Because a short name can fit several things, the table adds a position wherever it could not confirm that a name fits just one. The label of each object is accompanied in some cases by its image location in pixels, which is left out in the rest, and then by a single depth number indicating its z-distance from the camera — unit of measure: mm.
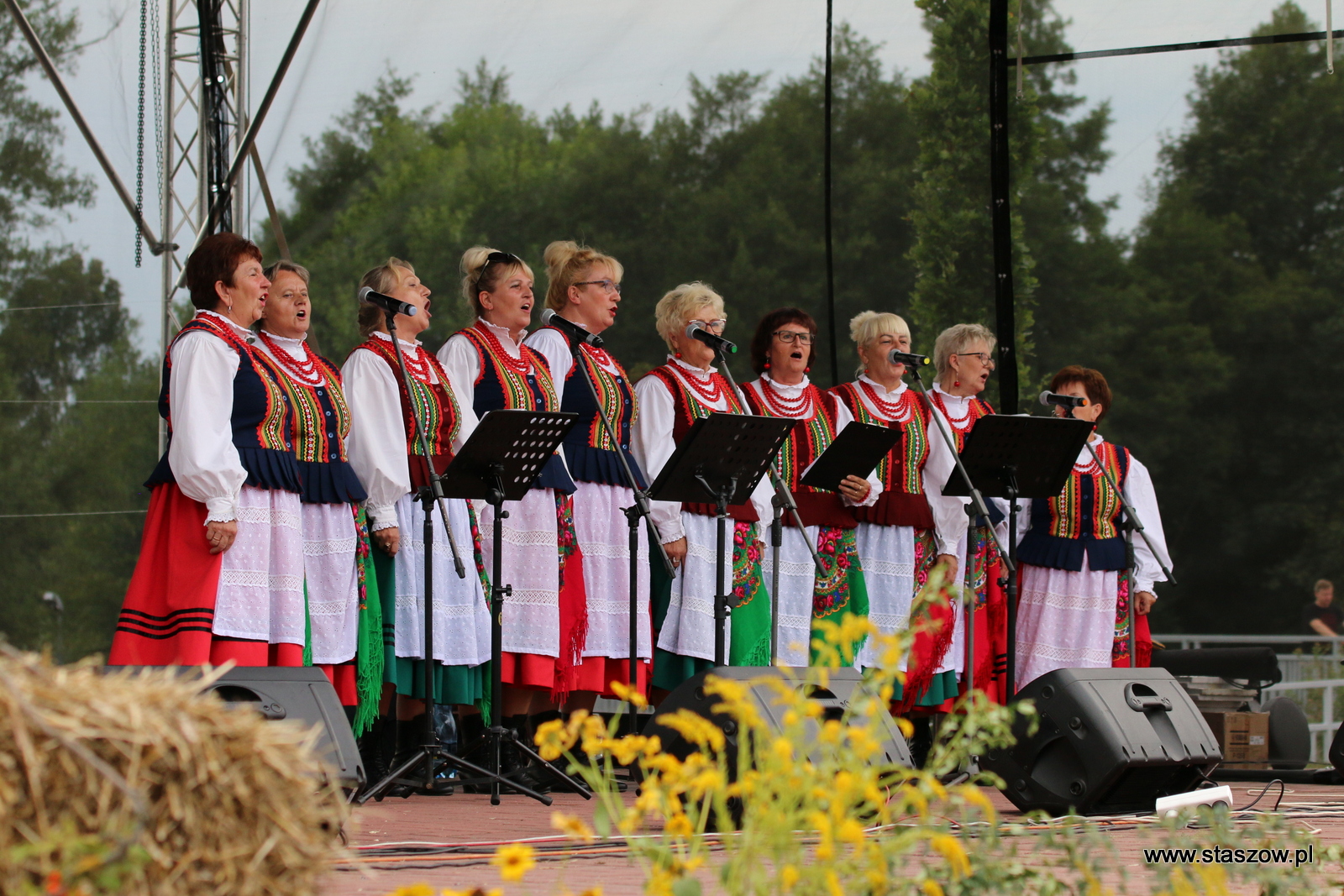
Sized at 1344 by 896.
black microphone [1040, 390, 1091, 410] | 11742
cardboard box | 12930
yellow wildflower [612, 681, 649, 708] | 4152
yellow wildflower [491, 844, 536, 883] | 3106
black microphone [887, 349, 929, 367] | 10680
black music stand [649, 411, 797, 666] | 8930
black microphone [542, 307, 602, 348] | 9211
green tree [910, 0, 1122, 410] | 17953
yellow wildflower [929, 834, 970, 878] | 3359
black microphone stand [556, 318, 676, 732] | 9219
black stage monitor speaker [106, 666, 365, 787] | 6395
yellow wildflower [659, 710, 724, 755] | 3560
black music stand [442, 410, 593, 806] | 8375
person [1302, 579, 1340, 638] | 24094
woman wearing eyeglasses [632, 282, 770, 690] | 10859
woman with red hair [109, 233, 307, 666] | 8437
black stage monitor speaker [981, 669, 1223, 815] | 8133
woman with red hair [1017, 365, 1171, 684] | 12234
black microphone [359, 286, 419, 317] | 8719
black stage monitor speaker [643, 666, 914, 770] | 7320
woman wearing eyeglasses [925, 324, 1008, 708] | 12078
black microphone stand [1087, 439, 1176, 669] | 11300
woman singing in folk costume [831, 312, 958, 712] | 11906
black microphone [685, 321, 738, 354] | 9680
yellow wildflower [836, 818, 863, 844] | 3189
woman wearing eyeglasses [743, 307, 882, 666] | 11625
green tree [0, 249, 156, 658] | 16234
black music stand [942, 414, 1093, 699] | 10234
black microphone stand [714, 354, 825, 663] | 9656
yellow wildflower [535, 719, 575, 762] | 3826
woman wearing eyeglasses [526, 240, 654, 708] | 10562
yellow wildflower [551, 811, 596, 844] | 3322
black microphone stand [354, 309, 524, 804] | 8445
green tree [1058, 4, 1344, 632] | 25547
